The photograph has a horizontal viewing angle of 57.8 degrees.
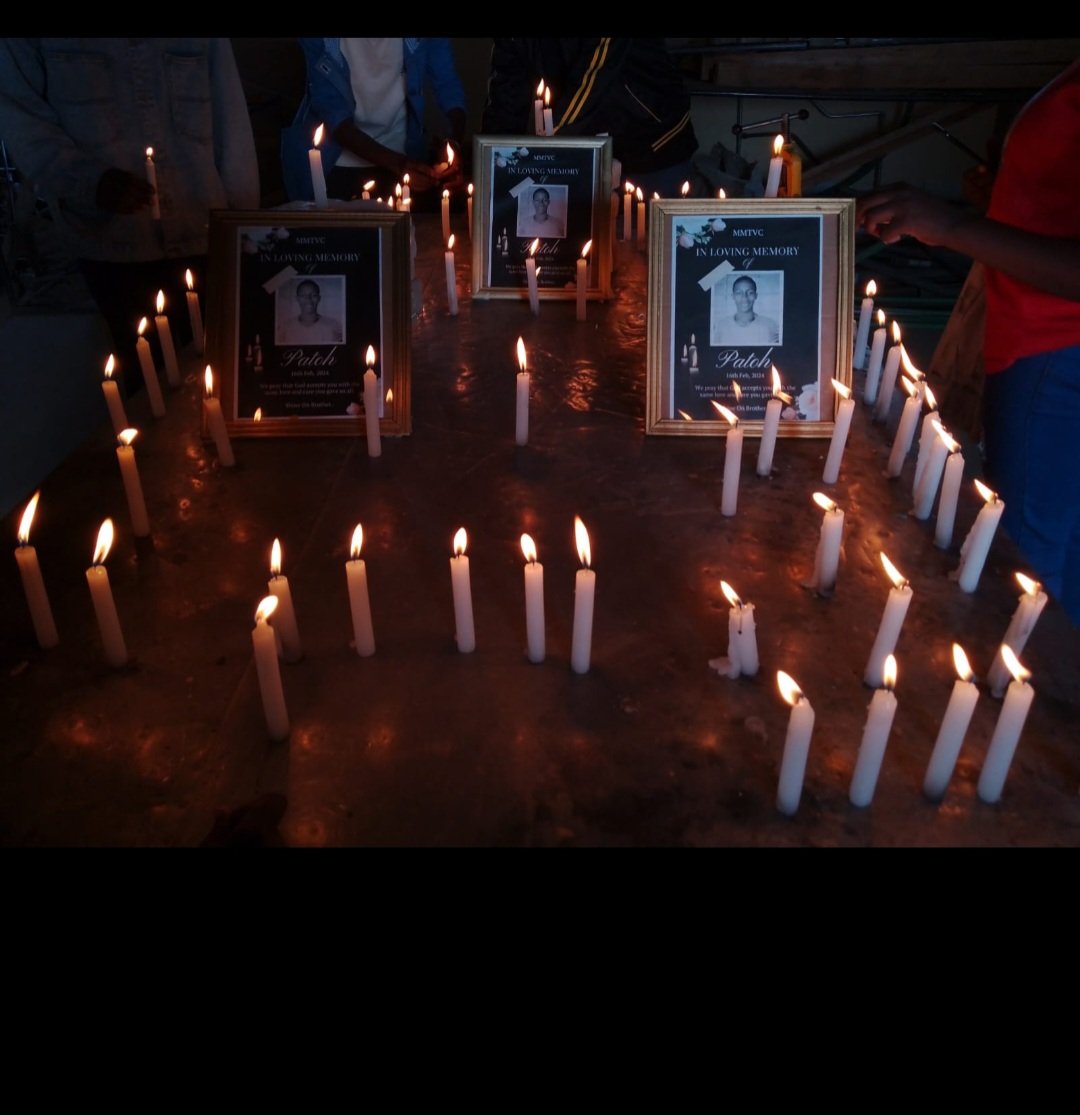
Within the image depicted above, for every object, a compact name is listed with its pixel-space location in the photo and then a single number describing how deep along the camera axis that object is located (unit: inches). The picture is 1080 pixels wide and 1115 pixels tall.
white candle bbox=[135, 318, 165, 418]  108.9
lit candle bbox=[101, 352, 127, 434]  103.6
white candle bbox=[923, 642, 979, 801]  57.8
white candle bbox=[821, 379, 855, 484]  97.0
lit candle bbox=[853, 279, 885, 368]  127.5
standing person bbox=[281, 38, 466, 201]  195.3
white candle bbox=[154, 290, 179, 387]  117.5
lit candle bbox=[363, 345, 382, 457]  103.7
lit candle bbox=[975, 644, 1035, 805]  57.2
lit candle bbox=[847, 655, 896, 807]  57.4
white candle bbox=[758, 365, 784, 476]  99.5
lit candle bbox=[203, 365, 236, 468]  101.0
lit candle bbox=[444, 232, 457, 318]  142.6
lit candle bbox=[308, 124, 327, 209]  136.3
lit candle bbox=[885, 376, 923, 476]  98.5
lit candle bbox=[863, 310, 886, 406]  116.5
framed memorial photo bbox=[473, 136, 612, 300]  141.7
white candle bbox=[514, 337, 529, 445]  103.0
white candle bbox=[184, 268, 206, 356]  126.7
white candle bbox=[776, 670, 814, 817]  56.7
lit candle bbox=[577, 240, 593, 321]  139.7
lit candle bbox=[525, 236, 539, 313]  141.9
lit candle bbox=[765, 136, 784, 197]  135.0
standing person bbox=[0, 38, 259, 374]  137.4
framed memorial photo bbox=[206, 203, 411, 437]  107.0
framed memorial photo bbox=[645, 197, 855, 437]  105.5
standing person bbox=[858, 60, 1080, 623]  93.8
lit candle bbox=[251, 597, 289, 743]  63.2
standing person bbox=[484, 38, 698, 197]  190.1
